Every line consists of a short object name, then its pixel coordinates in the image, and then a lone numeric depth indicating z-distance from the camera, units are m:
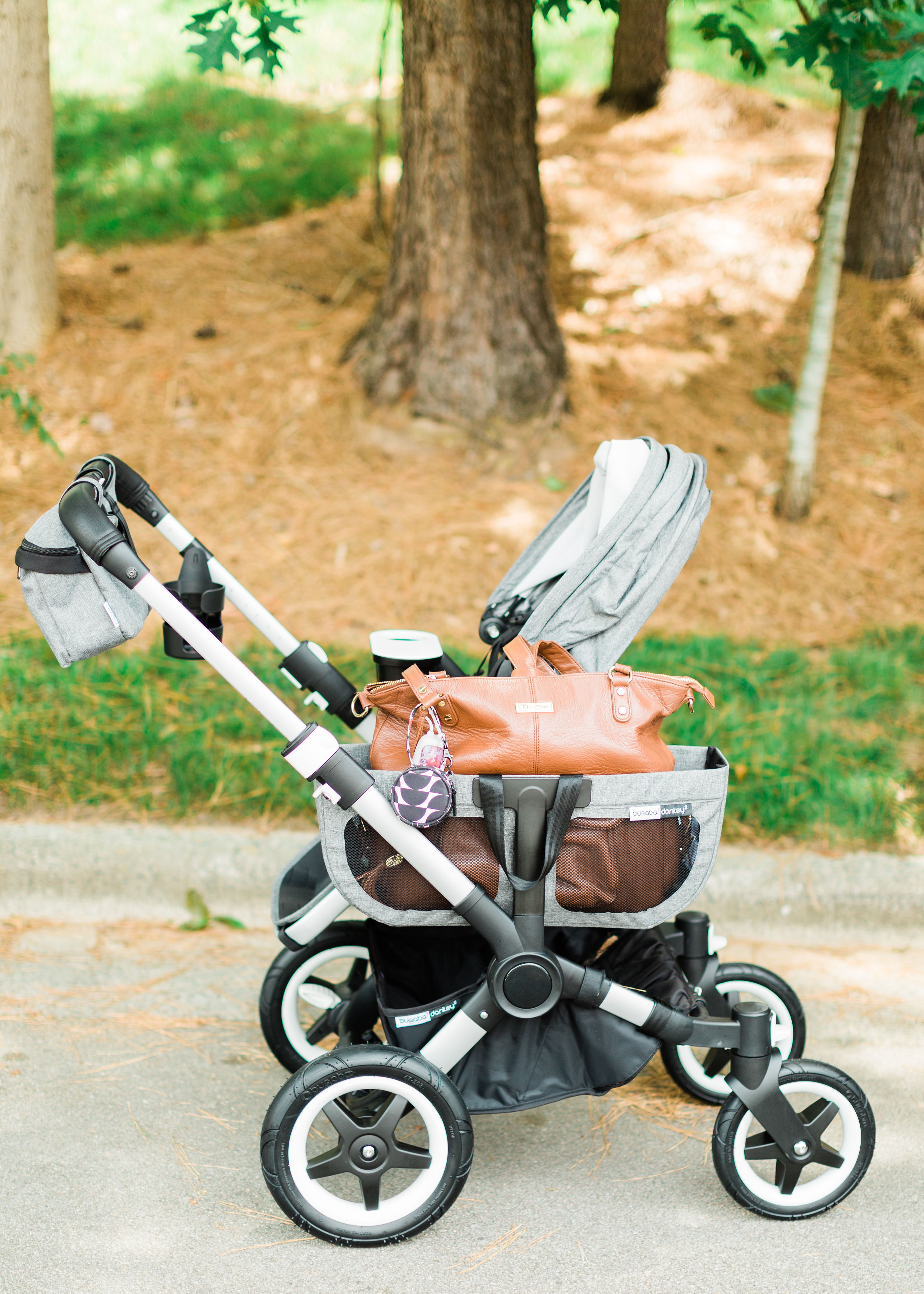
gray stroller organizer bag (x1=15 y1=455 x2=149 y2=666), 2.16
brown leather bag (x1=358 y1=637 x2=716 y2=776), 2.15
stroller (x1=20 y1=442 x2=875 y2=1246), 2.16
